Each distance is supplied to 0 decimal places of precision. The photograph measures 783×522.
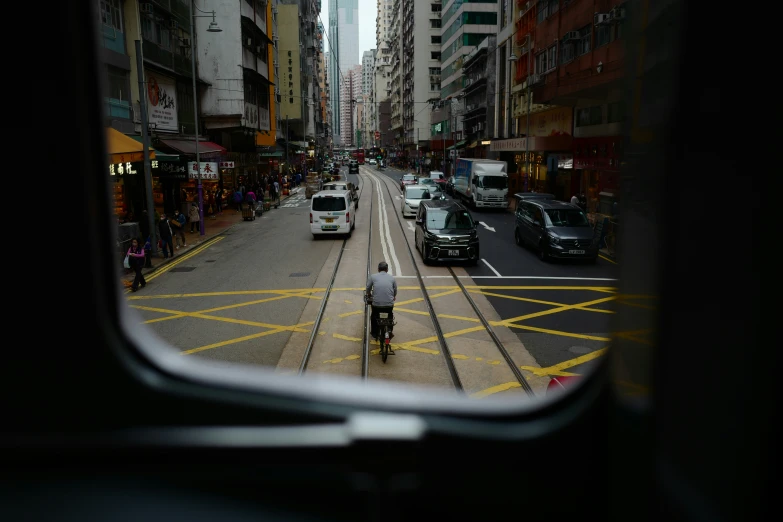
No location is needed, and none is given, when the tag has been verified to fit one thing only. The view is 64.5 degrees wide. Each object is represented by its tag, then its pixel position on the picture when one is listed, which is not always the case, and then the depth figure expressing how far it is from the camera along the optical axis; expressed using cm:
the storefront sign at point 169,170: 2289
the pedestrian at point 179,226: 2129
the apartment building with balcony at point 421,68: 9281
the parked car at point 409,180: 4700
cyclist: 982
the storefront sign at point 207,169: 2386
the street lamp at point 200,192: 2354
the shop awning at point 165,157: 2244
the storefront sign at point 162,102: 2408
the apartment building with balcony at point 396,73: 12139
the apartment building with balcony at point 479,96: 5691
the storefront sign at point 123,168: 1969
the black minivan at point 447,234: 1762
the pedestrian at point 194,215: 2473
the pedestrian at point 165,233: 1905
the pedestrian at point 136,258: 1434
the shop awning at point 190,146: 2584
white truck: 3366
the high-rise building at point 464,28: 7112
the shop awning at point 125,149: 1580
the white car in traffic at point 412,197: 3084
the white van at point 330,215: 2281
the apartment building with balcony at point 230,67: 3194
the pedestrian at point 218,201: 3519
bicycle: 939
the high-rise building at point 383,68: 15450
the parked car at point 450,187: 4595
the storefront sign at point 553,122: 3197
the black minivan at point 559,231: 1770
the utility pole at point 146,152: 1806
